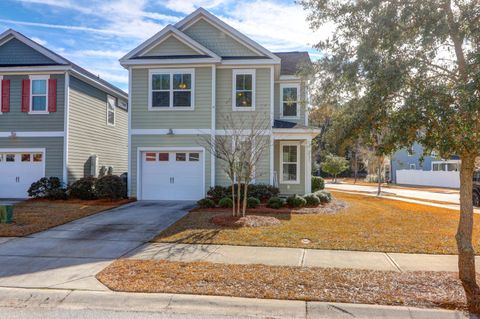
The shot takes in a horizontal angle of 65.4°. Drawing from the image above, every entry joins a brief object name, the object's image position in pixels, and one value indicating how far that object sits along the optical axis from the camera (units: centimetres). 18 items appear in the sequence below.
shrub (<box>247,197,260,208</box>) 1394
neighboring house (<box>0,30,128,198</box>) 1717
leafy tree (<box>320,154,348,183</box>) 4028
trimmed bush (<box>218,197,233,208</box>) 1397
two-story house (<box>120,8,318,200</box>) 1627
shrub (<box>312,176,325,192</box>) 2077
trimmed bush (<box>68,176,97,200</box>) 1612
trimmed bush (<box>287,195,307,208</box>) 1441
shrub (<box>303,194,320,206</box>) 1499
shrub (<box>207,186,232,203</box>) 1507
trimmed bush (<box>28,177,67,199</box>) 1658
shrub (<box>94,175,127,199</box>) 1584
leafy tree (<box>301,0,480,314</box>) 488
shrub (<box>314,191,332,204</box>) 1614
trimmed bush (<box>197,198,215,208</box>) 1408
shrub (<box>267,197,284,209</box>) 1402
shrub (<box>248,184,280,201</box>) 1526
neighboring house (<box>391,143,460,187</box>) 3482
